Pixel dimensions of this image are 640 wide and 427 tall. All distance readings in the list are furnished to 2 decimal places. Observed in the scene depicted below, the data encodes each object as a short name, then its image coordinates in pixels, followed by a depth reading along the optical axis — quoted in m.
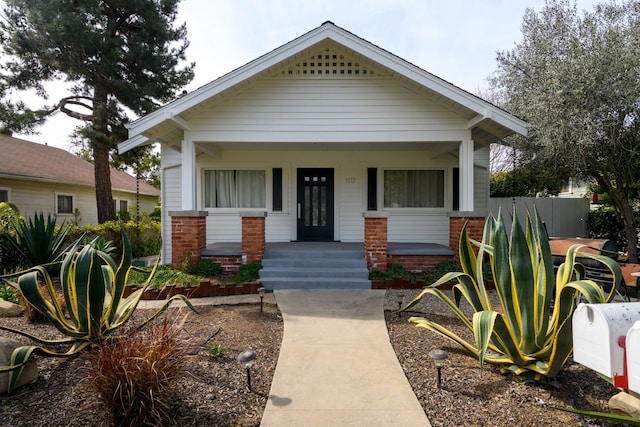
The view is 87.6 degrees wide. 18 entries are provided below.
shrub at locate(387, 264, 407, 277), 6.94
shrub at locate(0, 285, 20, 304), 5.12
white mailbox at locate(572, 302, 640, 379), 1.97
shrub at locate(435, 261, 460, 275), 7.14
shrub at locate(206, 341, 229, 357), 3.52
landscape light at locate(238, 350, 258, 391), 2.80
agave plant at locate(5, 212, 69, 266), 6.36
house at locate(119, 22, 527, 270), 6.90
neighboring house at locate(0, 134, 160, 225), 12.39
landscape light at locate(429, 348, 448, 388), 2.83
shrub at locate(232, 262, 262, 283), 6.66
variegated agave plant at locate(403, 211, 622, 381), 2.76
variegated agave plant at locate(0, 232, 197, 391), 3.05
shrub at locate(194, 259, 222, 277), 6.93
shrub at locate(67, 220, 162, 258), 10.13
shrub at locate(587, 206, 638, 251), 10.26
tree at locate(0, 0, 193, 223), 11.20
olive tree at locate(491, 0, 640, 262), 7.25
